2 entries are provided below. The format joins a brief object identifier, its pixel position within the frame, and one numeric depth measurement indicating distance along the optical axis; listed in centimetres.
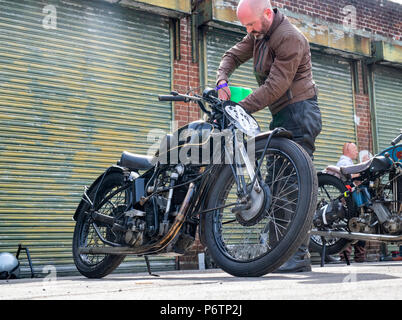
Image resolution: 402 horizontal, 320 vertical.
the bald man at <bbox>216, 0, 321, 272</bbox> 846
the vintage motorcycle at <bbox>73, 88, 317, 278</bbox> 699
